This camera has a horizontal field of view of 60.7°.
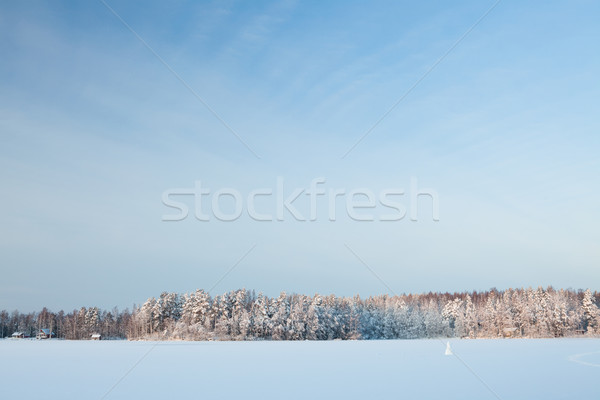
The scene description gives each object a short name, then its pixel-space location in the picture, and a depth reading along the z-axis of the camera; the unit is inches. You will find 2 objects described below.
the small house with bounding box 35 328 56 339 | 4907.7
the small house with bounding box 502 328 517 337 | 3848.4
